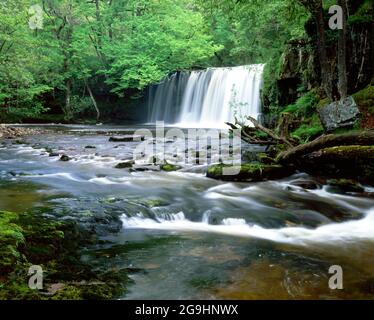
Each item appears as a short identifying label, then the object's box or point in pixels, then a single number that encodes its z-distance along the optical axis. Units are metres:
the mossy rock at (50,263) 3.09
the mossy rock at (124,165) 10.48
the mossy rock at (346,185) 8.02
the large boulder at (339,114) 9.02
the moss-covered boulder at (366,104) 9.07
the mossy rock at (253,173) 8.81
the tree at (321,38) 10.12
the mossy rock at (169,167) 10.25
